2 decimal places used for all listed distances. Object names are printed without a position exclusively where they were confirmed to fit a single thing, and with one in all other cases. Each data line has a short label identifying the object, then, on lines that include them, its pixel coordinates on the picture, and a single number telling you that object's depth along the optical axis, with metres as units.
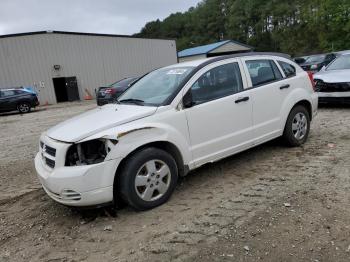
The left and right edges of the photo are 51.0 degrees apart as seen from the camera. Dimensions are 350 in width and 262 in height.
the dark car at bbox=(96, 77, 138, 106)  16.39
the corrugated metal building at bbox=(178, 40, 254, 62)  50.16
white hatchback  4.00
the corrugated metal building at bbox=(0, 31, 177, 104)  28.06
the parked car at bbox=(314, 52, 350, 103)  9.36
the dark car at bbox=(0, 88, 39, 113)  19.92
